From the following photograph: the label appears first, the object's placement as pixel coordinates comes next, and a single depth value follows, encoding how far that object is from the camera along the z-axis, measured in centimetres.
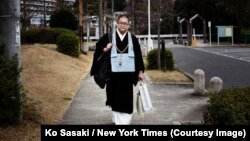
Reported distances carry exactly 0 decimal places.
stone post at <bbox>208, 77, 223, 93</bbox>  1240
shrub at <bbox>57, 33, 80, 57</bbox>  2498
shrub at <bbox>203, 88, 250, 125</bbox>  644
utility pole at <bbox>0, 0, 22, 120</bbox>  854
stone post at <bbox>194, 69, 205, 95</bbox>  1358
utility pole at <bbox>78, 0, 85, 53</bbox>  3161
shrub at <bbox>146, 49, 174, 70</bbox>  2117
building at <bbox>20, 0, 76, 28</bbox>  5019
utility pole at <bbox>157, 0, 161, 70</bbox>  2056
